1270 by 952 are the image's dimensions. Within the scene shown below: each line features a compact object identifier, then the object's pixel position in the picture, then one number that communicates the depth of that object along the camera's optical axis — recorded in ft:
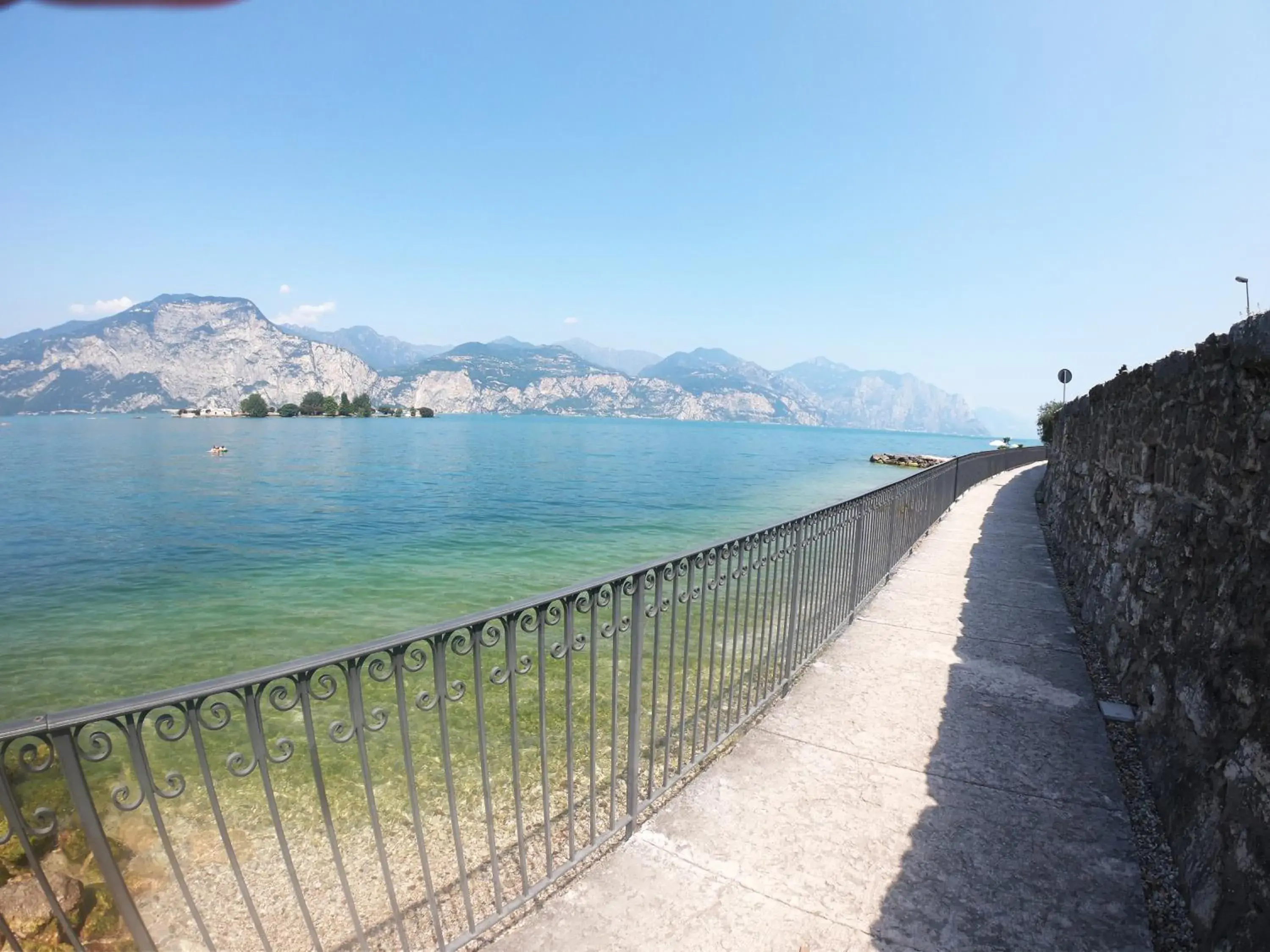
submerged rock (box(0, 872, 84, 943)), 11.83
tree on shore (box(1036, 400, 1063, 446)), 114.42
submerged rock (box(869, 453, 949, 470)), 181.57
